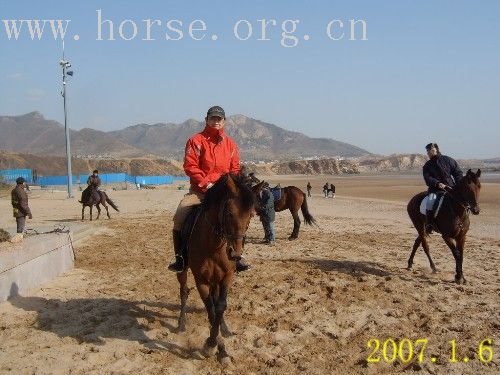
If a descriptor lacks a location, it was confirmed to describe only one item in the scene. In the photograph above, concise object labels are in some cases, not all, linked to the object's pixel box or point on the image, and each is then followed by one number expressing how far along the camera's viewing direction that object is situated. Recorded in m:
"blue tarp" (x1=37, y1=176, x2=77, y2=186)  54.73
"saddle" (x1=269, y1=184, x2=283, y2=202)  14.92
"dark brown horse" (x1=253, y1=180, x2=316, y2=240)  14.85
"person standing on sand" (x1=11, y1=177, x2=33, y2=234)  12.01
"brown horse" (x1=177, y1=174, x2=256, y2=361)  5.04
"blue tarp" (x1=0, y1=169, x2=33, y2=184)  54.56
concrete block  7.23
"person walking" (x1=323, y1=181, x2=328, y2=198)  39.35
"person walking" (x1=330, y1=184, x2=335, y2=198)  38.91
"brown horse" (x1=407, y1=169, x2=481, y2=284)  8.50
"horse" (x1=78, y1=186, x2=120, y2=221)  19.70
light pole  31.34
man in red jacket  6.03
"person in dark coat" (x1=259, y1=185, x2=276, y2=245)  13.25
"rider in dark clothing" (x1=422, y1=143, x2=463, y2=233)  9.32
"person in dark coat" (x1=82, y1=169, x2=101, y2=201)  19.78
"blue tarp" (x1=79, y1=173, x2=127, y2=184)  56.81
